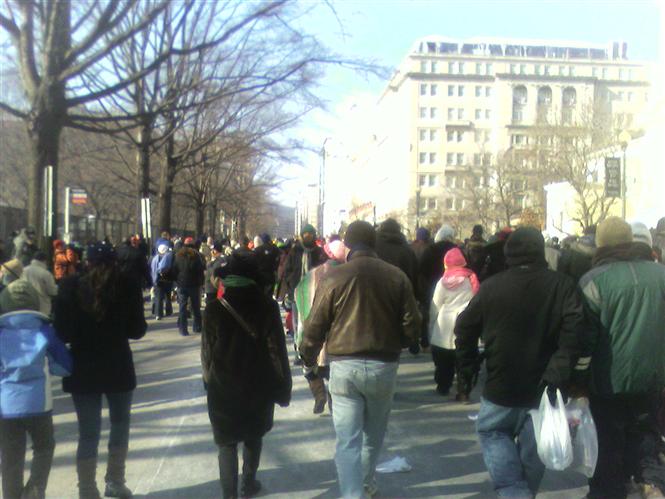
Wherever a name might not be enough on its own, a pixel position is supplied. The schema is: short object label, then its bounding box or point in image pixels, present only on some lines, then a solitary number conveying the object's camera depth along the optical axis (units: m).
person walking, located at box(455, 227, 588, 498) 4.55
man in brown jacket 4.93
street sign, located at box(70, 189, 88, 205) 22.70
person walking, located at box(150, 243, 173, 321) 15.82
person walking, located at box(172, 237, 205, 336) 14.38
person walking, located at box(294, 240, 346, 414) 7.50
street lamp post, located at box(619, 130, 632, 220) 24.41
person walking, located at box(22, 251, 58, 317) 9.73
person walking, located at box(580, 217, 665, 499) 4.91
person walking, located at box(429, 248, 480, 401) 8.46
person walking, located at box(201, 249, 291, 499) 5.09
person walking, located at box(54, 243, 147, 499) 5.12
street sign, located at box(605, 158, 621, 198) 26.59
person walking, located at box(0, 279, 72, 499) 4.81
